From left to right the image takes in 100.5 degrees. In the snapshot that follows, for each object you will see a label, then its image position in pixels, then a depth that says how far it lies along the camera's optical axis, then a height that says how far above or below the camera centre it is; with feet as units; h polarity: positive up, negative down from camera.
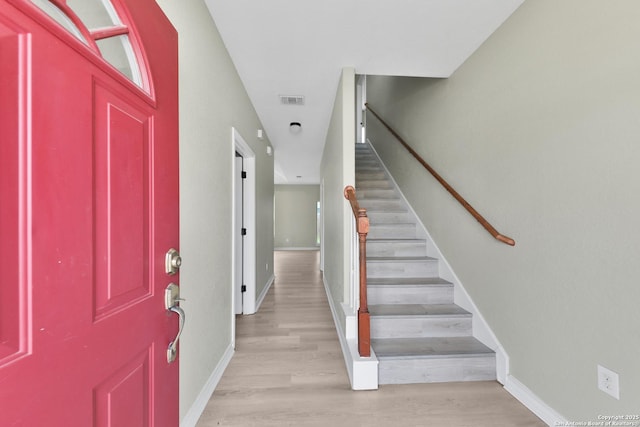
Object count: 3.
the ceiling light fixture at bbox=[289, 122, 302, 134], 12.54 +4.11
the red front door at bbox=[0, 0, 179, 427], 1.60 -0.10
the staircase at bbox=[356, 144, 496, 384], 6.21 -2.74
